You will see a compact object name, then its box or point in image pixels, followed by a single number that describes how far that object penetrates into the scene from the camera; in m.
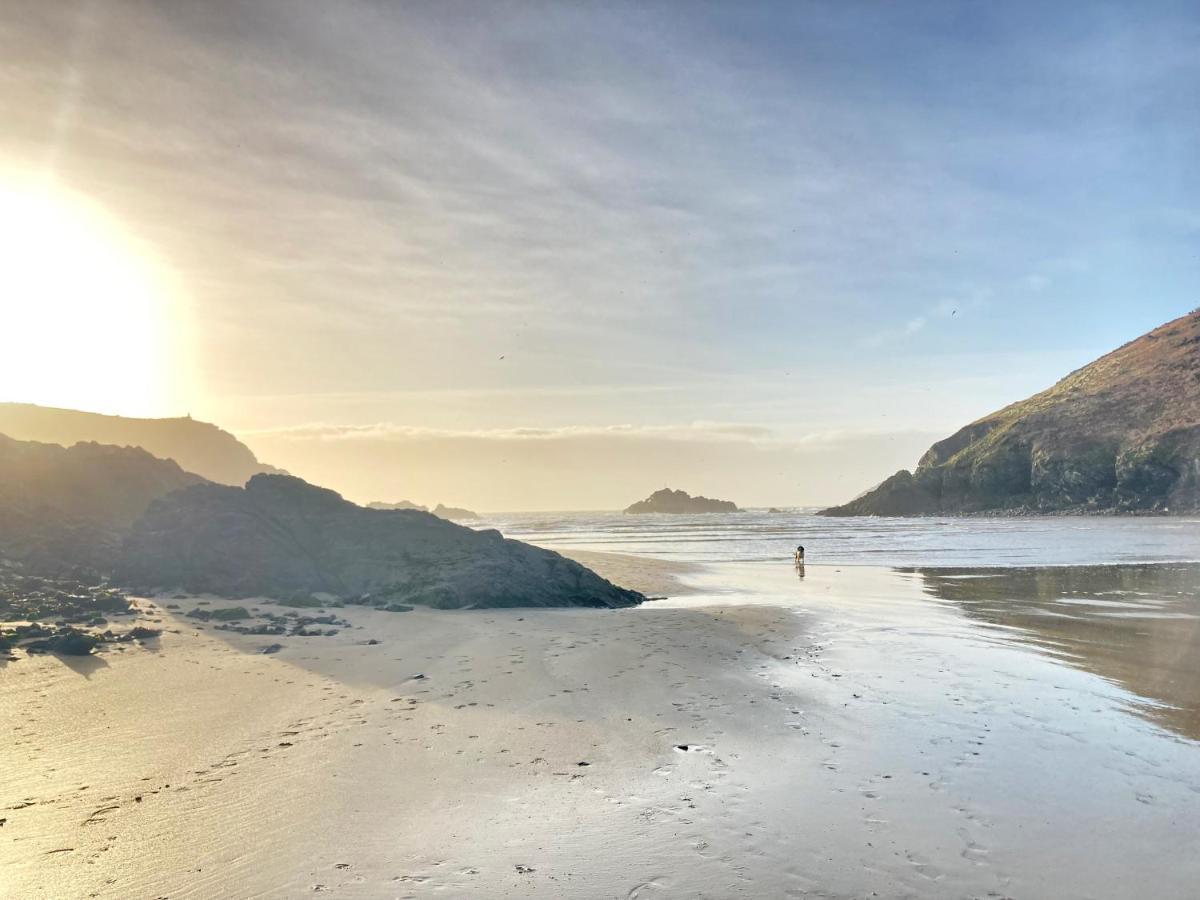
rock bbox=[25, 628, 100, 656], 12.16
